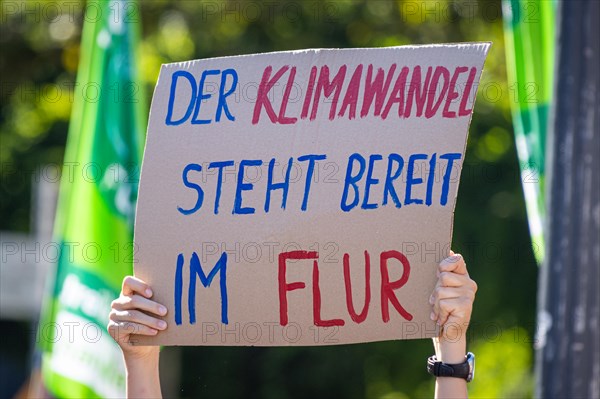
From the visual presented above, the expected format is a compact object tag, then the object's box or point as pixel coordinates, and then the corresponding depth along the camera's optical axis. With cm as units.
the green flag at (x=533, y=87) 631
